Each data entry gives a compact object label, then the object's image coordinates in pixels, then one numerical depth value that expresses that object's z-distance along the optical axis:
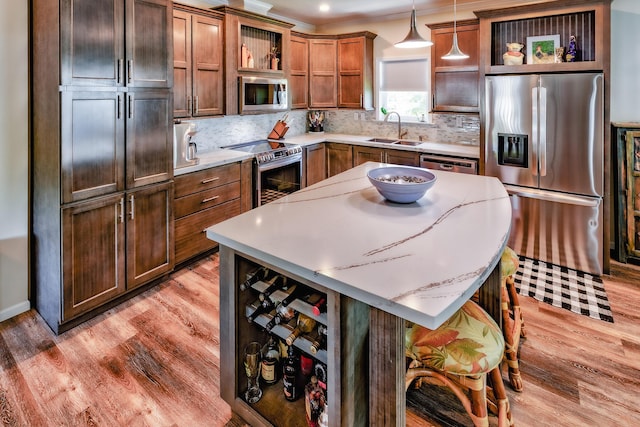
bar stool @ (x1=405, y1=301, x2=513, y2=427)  1.40
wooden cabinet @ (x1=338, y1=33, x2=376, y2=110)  5.02
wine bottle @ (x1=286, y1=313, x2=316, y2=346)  1.55
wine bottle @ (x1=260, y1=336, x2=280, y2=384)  1.84
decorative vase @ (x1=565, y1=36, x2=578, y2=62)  3.38
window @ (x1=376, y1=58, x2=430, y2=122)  4.93
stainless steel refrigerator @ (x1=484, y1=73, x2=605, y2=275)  3.23
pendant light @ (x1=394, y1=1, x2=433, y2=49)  2.49
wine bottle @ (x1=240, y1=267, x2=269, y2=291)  1.64
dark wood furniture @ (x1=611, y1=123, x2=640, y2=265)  3.30
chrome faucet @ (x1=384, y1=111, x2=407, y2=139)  5.12
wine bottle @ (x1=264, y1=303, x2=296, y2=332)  1.57
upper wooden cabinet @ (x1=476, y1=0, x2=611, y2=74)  3.11
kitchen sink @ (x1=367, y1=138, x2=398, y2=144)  4.85
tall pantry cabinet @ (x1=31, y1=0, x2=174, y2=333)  2.33
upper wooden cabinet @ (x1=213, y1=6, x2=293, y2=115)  3.91
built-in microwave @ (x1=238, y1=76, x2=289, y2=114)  4.14
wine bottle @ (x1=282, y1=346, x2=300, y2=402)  1.71
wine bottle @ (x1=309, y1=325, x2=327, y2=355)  1.45
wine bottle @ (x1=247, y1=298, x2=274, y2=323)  1.68
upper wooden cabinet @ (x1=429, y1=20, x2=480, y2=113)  4.11
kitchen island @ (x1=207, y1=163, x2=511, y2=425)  1.18
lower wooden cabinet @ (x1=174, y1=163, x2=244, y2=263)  3.33
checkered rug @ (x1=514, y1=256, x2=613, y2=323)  2.81
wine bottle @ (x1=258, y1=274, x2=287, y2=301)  1.58
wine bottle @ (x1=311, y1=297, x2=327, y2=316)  1.38
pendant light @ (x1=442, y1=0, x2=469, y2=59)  2.94
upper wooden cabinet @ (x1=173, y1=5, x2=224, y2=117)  3.47
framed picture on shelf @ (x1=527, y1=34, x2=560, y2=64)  3.54
